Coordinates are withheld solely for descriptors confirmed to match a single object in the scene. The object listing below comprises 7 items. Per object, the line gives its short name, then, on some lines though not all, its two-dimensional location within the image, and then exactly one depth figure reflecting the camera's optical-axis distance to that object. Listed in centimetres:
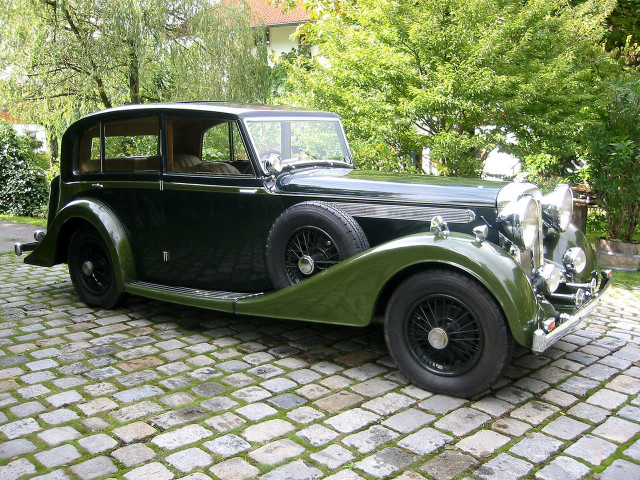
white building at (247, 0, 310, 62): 2309
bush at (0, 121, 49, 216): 1352
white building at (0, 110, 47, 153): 1438
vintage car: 357
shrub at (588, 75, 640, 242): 722
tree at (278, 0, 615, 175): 696
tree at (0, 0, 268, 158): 1240
